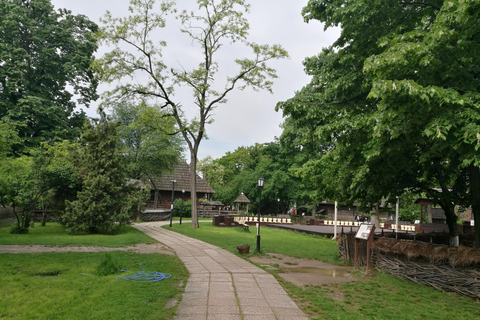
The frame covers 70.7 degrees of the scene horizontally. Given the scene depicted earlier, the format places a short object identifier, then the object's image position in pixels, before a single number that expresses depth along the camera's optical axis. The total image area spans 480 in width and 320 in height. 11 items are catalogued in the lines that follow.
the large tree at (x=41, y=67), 27.28
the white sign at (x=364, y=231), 10.17
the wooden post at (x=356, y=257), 10.64
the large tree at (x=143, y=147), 32.62
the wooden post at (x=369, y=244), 9.96
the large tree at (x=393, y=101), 6.30
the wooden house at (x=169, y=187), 41.85
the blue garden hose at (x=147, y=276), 7.84
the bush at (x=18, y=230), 17.37
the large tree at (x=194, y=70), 23.22
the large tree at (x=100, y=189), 18.52
